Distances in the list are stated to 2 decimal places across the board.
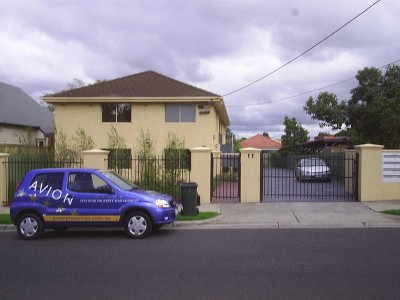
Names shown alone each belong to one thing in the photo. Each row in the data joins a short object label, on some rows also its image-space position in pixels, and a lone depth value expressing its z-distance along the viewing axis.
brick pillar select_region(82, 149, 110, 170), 16.39
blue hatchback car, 10.92
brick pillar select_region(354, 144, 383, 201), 15.84
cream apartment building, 25.78
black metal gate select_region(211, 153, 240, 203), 16.89
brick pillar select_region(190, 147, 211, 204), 16.33
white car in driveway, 19.75
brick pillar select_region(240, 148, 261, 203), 16.23
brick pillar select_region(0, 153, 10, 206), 16.56
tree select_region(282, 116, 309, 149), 52.97
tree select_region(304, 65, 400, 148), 23.86
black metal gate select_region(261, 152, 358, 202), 16.81
